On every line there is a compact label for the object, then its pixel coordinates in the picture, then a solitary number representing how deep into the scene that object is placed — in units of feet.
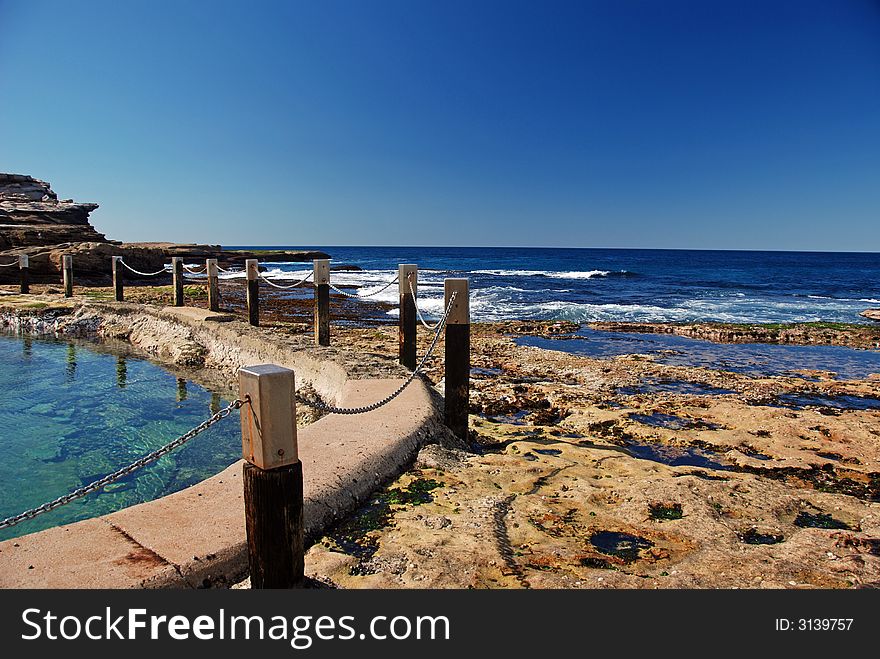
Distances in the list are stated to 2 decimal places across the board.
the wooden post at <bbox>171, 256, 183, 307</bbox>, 41.50
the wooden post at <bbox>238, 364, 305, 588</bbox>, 7.37
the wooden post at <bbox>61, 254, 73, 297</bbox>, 47.93
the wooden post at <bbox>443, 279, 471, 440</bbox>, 17.25
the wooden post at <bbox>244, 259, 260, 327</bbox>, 35.53
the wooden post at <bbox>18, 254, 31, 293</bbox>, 53.67
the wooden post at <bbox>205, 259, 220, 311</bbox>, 39.55
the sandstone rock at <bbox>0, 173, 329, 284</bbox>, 68.90
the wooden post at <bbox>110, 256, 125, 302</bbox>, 45.55
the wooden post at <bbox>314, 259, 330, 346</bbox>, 29.22
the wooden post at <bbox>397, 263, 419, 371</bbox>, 24.35
